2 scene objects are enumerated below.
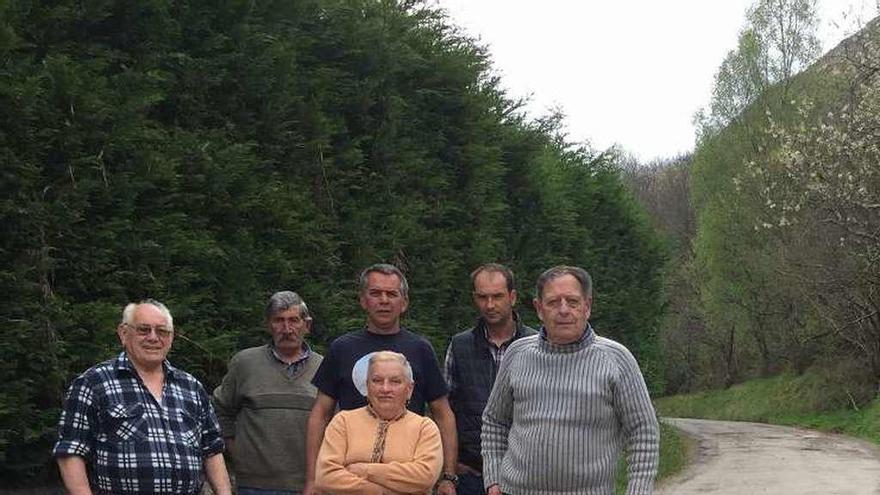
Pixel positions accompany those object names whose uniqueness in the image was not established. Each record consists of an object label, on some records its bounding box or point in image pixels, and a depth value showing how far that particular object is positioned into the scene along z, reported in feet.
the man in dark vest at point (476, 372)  15.39
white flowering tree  55.98
